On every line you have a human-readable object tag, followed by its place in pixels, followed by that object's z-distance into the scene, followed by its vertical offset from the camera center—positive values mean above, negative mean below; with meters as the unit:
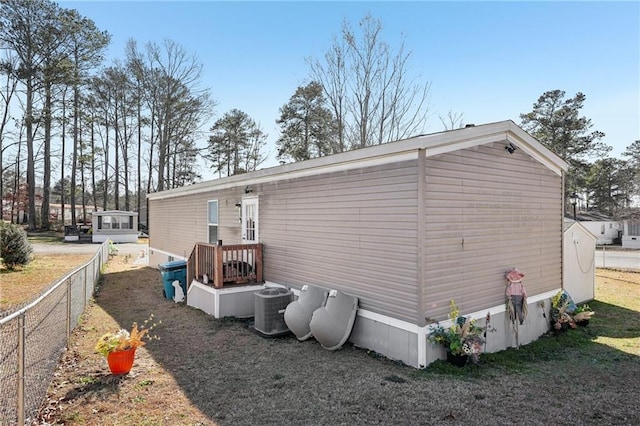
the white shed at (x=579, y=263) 8.56 -1.18
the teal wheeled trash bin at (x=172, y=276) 9.21 -1.55
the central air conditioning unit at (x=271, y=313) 6.32 -1.72
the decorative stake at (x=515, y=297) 5.93 -1.34
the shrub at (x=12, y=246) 12.10 -1.07
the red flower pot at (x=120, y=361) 4.44 -1.77
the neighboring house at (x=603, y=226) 28.95 -1.00
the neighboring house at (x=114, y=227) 26.66 -0.97
